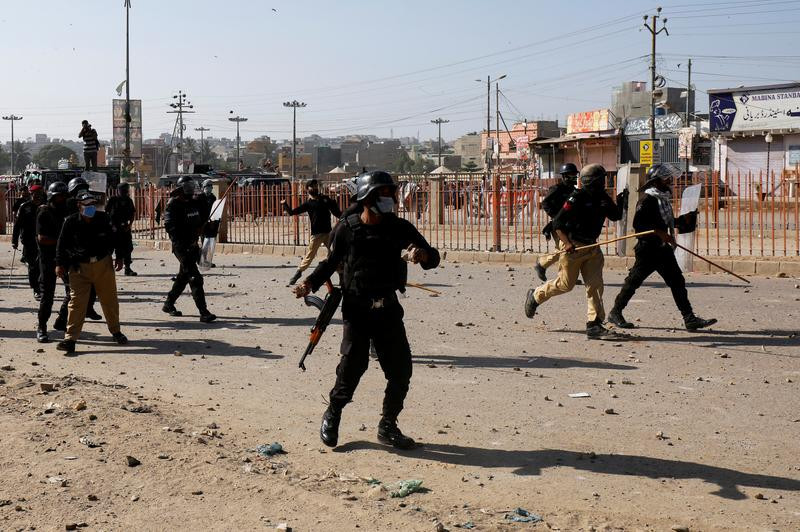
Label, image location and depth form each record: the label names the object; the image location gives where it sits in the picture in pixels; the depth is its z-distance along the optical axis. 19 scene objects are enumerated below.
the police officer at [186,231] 11.83
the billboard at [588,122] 68.06
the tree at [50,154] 137.50
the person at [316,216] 15.51
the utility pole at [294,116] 77.47
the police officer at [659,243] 10.43
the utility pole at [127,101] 41.81
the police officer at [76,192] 10.58
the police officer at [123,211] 16.41
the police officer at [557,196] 12.00
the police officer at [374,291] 6.13
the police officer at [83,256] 9.81
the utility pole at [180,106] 87.88
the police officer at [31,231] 13.65
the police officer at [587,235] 10.23
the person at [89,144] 30.06
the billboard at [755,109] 46.78
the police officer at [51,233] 10.92
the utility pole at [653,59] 45.80
